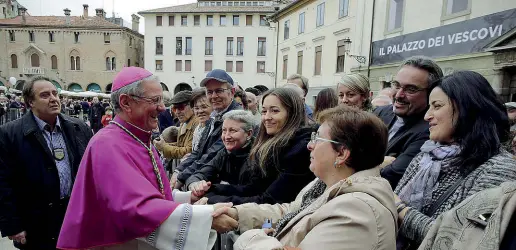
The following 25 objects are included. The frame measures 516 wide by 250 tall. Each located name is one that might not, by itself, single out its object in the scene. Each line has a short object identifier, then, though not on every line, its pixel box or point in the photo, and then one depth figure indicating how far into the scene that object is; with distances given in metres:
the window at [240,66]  39.12
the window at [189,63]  39.44
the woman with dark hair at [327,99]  4.14
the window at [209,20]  39.59
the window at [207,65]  39.28
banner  9.48
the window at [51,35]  43.00
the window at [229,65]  39.28
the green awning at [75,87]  43.31
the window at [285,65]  25.92
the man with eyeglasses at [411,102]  2.29
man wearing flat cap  4.57
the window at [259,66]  38.97
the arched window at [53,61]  43.16
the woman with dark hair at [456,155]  1.63
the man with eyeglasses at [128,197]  1.79
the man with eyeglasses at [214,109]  3.58
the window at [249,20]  38.81
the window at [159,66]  39.75
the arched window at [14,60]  43.04
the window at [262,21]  38.66
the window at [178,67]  39.59
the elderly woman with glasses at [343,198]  1.36
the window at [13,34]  43.16
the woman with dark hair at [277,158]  2.44
